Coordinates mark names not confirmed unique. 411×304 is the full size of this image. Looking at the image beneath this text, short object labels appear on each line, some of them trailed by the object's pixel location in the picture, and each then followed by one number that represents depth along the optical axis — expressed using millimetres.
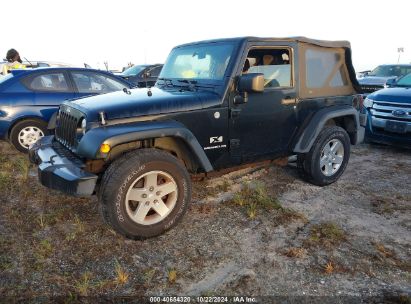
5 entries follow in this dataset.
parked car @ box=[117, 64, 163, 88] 11781
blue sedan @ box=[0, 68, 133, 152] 5879
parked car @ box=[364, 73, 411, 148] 6070
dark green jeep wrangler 3084
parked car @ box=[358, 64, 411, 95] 11406
